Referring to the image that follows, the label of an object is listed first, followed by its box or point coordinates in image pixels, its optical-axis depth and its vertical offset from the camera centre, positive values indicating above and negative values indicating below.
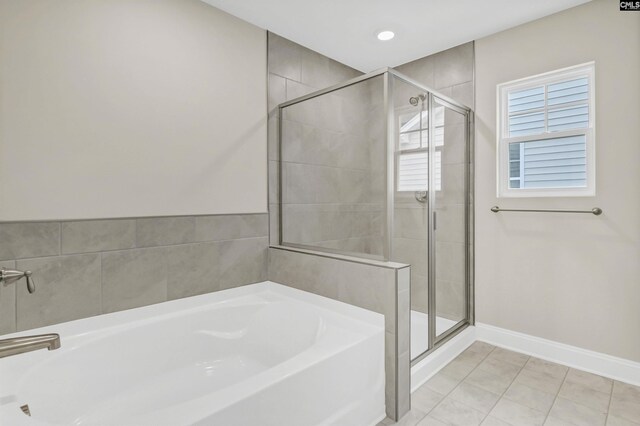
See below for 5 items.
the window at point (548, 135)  2.34 +0.52
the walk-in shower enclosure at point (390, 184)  2.06 +0.16
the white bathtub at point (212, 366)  1.28 -0.75
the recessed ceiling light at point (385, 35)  2.66 +1.36
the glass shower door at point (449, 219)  2.50 -0.10
